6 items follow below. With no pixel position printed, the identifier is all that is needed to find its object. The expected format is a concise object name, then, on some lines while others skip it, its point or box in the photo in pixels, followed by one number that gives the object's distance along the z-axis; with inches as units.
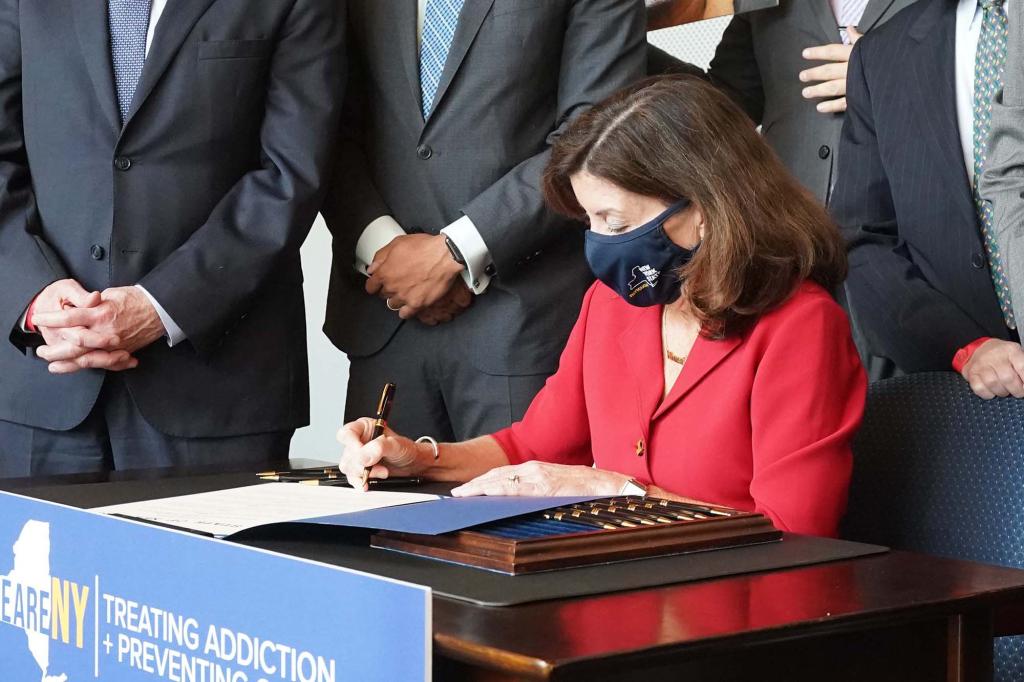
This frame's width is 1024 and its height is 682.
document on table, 123.2
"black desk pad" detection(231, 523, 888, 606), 115.7
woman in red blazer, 132.2
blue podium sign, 111.9
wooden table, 111.1
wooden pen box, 118.2
